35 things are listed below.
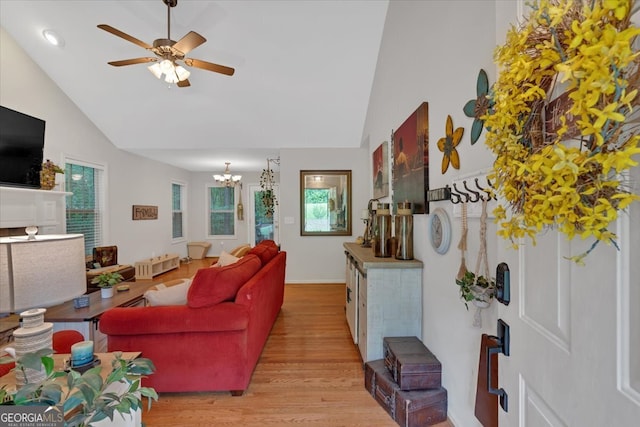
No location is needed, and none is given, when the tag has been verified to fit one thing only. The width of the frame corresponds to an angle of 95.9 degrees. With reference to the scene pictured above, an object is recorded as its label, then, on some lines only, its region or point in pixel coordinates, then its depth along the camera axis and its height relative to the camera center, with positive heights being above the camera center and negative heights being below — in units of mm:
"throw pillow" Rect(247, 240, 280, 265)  3170 -428
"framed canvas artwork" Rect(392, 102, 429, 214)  2121 +455
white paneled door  525 -270
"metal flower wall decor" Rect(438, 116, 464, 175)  1652 +418
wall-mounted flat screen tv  3002 +731
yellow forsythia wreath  458 +186
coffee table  2291 -814
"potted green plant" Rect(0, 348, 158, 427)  621 -395
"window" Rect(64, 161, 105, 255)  4336 +202
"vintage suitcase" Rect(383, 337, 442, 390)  1840 -1000
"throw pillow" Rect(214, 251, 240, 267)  2992 -476
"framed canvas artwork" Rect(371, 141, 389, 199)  3384 +554
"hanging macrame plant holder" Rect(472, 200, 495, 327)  1335 -292
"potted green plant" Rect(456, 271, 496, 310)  1306 -348
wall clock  1776 -106
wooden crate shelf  5496 -1041
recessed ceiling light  3359 +2093
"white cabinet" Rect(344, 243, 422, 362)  2213 -670
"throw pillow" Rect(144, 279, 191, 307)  2174 -621
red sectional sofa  2031 -867
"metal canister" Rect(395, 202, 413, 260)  2279 -151
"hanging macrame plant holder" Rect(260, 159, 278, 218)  6168 +312
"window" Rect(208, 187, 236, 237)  8117 +93
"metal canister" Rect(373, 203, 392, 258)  2512 -178
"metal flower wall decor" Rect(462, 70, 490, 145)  1348 +534
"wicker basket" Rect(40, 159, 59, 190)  3482 +481
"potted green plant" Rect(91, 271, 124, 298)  2811 -676
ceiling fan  2449 +1476
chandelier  6663 +843
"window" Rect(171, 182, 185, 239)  7277 +113
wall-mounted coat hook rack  1403 +114
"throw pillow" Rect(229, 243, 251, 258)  3562 -474
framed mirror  5303 +204
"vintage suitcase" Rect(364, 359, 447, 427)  1772 -1196
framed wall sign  5665 +52
